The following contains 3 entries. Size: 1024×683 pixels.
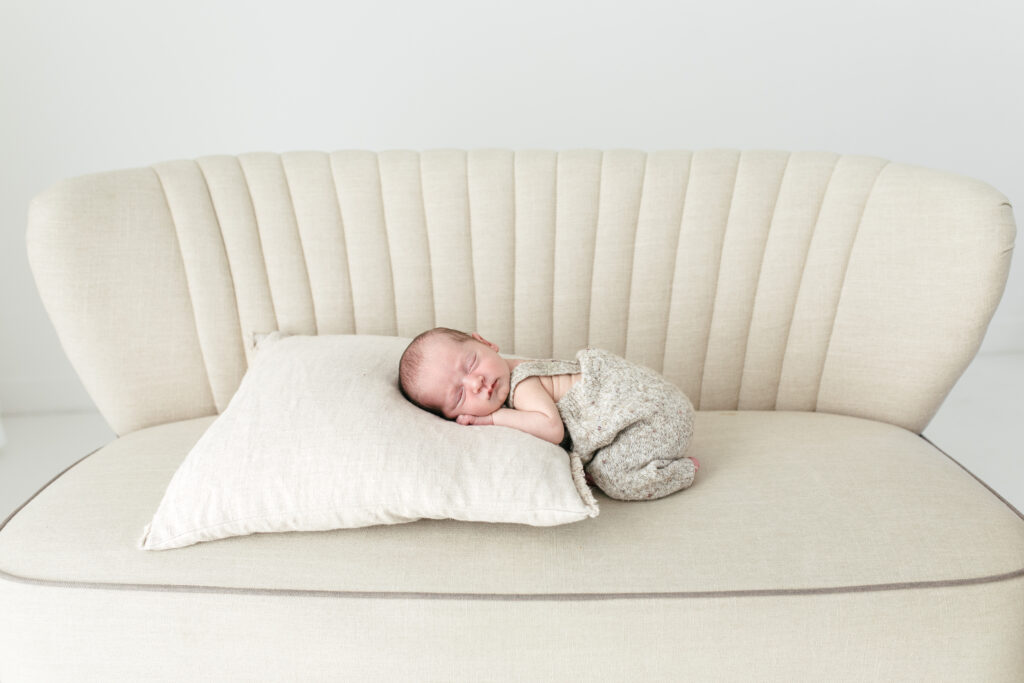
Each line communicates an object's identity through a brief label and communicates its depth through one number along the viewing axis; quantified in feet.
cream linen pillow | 4.09
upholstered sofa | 3.97
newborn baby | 4.58
